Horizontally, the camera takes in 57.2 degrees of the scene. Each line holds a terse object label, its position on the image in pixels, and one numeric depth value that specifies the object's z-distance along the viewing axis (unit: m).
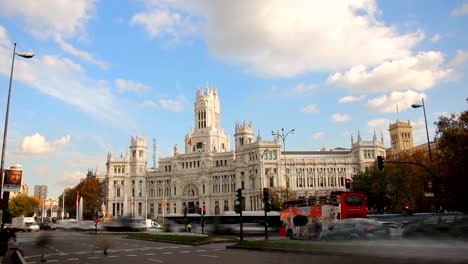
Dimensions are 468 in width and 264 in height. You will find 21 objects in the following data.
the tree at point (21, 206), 121.62
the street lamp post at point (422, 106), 38.67
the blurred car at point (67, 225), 84.16
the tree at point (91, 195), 121.25
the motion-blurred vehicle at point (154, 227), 75.77
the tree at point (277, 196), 83.00
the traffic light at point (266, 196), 30.53
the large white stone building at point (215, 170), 107.69
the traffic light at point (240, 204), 30.36
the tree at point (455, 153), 38.69
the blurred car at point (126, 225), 67.96
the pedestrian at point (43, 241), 21.69
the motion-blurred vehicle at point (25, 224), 70.38
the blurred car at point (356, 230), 20.21
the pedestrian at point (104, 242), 24.77
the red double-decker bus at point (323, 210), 33.03
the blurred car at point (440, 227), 16.50
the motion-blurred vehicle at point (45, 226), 77.25
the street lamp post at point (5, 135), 26.19
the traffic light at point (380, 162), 33.09
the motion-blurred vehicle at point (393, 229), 19.52
